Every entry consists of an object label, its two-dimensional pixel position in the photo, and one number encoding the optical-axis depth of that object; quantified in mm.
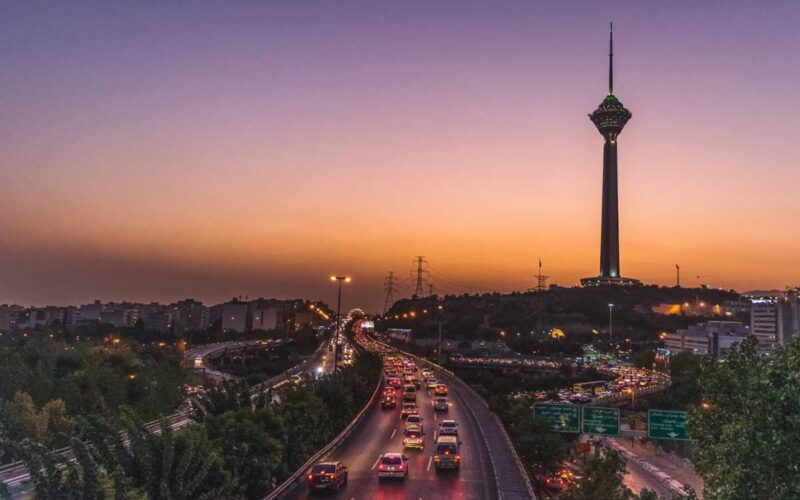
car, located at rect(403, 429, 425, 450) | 34000
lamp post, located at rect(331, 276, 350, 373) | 52444
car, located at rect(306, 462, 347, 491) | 23453
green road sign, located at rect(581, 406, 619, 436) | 33844
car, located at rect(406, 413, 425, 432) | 36062
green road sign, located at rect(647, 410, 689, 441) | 31547
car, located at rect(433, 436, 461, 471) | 28344
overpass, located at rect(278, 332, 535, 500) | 24391
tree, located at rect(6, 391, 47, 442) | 33531
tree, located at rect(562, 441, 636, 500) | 24938
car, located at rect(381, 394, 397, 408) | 52244
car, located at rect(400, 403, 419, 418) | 47381
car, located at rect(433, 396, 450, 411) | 51309
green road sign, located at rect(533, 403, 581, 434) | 34781
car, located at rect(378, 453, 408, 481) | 26062
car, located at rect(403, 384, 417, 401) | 54869
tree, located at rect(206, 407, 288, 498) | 21234
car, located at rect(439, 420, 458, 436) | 36250
